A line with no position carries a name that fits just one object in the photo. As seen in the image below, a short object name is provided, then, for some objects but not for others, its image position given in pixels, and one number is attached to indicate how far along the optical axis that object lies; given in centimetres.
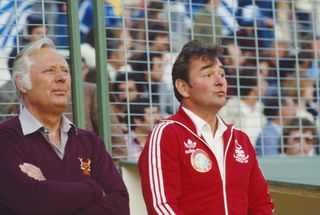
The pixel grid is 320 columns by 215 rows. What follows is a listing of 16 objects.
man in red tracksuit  583
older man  520
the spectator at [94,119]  856
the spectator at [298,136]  1038
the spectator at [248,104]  984
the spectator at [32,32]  803
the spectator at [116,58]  866
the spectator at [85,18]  1061
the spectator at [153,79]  889
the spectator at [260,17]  987
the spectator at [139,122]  875
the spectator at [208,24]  931
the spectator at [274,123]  1015
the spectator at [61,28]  877
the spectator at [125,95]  870
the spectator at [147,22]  897
